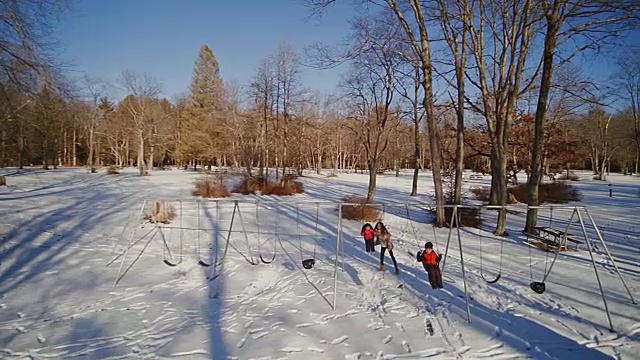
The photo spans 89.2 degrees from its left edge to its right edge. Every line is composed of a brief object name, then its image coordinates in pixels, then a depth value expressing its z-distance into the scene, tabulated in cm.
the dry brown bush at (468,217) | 1489
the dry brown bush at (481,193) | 2329
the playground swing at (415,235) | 1166
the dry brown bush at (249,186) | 2340
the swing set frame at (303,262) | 665
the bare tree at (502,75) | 1255
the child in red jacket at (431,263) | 714
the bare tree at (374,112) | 1983
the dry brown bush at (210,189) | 2012
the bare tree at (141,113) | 3781
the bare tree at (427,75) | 1309
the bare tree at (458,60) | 1313
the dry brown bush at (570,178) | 4262
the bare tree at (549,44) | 1062
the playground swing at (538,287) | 736
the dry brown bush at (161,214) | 1321
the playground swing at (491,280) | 798
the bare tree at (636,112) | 3691
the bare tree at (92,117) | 4048
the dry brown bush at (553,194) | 2345
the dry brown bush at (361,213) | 1566
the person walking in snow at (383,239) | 838
